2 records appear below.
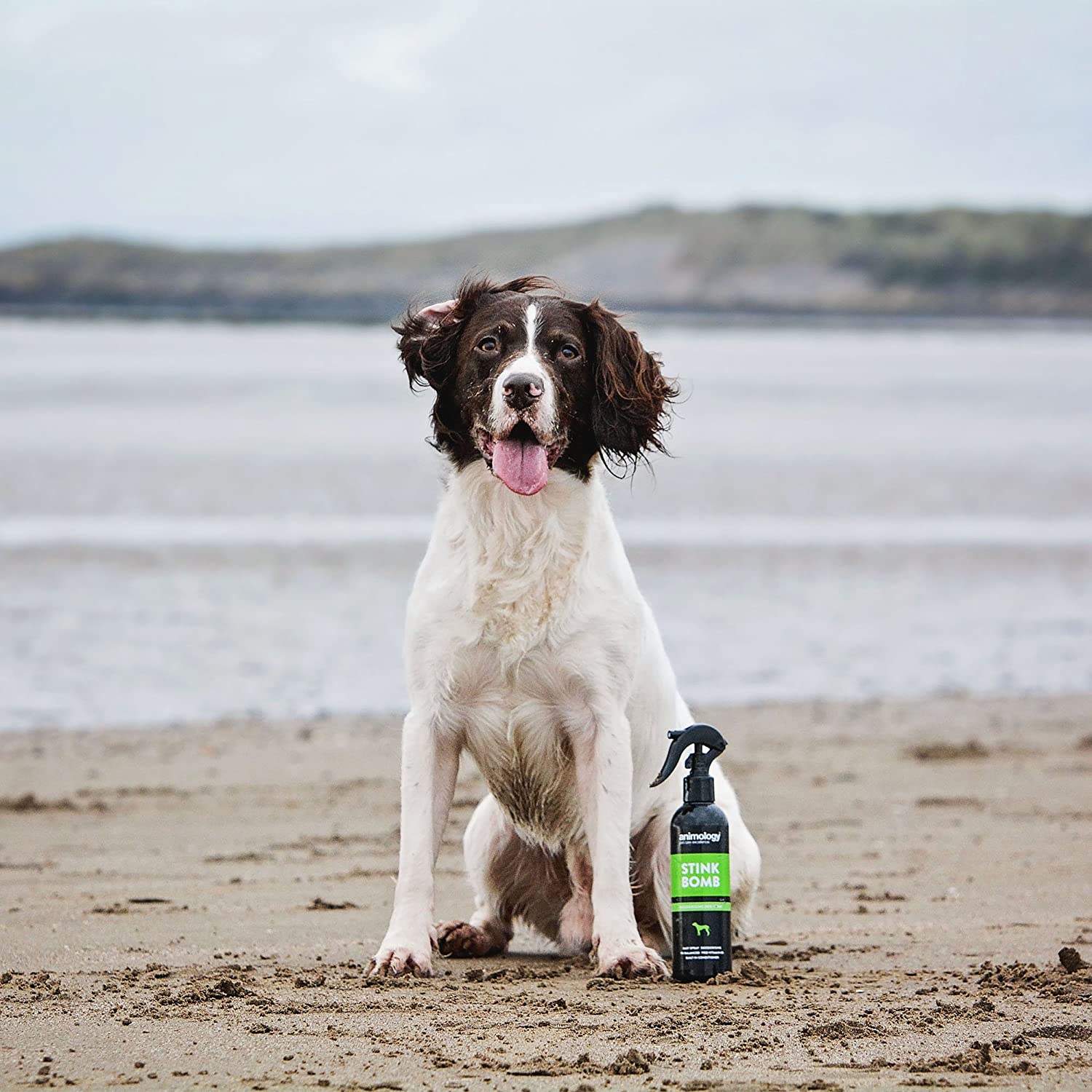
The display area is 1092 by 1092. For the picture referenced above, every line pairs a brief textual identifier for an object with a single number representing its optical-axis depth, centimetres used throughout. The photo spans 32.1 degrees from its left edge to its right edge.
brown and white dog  539
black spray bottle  516
